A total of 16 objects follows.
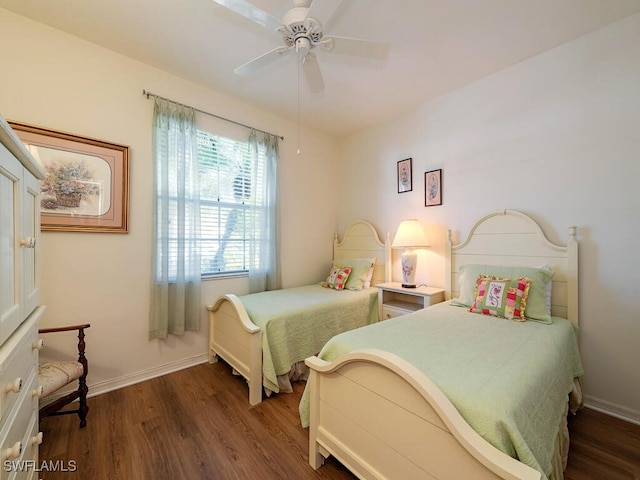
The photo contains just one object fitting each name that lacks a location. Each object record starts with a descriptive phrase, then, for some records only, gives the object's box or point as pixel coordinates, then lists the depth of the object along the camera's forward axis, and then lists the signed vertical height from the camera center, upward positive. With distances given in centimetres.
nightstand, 259 -65
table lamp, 273 -5
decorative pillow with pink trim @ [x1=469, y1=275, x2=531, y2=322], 189 -43
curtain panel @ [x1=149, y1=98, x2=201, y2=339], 238 +12
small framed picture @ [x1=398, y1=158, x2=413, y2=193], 309 +72
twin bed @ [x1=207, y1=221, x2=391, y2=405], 207 -77
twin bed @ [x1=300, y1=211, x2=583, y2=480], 94 -64
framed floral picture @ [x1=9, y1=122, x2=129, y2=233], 193 +44
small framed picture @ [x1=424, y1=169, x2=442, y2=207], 283 +54
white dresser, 78 -26
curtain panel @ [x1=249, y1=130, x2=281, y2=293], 302 +11
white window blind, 274 +39
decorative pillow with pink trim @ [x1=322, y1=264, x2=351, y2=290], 312 -46
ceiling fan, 142 +117
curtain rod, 236 +125
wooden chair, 155 -84
